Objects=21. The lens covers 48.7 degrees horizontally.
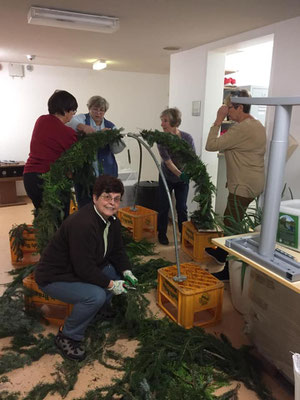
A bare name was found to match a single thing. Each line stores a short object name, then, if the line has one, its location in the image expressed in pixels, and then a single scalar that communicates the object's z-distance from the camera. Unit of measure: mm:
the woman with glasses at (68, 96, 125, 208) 2914
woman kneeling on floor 1918
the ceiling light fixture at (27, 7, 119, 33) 2582
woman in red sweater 2609
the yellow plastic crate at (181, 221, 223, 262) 3225
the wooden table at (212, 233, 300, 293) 1186
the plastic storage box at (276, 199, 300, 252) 1410
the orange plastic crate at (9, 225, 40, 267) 3158
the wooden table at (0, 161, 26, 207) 5164
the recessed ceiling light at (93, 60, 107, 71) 4973
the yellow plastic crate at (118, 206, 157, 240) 3820
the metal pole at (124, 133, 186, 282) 2346
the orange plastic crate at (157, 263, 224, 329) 2223
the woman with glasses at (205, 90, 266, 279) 2703
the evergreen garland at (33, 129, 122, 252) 2439
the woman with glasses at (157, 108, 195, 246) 3328
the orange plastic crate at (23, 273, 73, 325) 2277
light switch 4032
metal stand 1224
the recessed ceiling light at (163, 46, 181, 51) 3906
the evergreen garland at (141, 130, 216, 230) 2791
